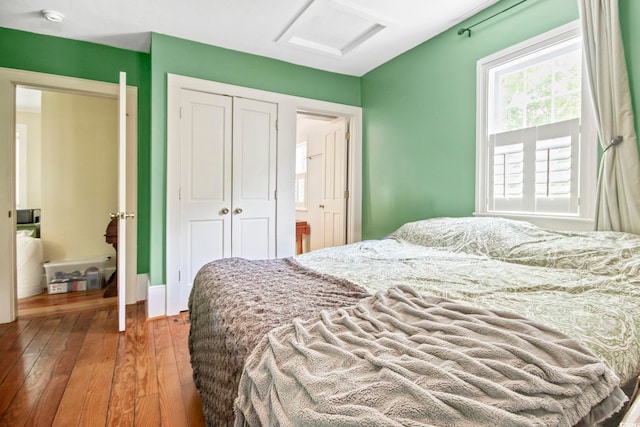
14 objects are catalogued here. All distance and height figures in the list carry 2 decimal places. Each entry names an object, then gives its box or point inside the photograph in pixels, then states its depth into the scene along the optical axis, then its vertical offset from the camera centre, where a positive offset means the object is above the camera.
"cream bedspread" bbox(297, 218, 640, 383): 0.91 -0.30
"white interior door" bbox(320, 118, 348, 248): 3.96 +0.32
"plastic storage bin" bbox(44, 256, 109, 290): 3.53 -0.71
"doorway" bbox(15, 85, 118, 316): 3.80 +0.33
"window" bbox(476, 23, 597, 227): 1.98 +0.54
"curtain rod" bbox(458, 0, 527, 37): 2.28 +1.49
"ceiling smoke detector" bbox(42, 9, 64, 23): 2.44 +1.51
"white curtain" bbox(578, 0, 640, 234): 1.71 +0.50
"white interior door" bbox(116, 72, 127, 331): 2.40 -0.08
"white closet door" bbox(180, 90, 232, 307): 2.94 +0.25
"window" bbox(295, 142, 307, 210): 5.46 +0.56
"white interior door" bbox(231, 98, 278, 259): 3.17 +0.30
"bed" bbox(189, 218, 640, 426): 0.58 -0.33
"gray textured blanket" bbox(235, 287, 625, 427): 0.55 -0.34
